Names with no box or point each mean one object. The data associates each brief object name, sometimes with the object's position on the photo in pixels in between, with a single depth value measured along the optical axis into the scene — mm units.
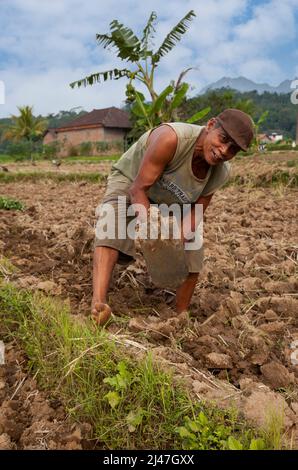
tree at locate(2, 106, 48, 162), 33562
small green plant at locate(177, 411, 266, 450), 1483
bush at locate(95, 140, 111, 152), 28984
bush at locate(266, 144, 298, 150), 20569
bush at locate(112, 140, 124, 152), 28919
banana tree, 8852
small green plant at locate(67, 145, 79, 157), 29781
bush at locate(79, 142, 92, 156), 29781
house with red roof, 33125
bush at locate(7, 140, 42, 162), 27109
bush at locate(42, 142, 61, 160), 28219
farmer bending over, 2305
